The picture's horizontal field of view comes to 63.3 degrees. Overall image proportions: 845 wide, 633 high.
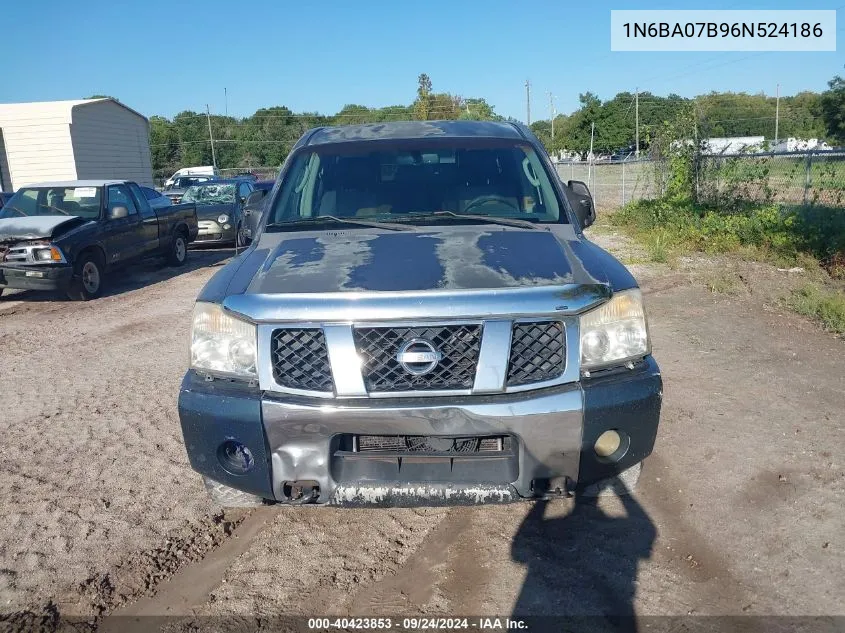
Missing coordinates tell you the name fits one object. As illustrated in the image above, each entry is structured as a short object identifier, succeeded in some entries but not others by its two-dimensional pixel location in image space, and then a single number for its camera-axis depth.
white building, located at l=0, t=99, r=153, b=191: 25.59
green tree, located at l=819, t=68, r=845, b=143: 45.00
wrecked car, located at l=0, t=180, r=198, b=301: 9.15
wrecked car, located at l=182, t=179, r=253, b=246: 14.77
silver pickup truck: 2.67
